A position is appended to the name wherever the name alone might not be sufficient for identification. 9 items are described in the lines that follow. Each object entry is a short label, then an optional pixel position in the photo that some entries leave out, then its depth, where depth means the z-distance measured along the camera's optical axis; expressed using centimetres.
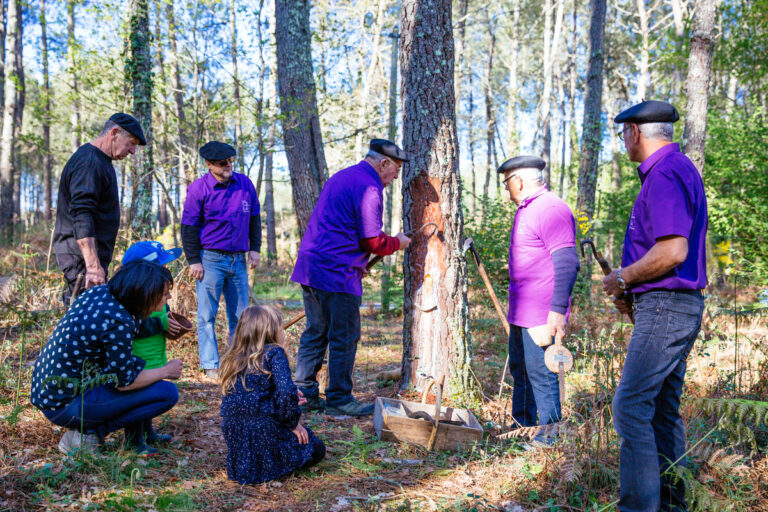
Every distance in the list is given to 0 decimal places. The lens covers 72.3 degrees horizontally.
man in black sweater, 390
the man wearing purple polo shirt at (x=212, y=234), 525
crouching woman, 301
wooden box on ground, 361
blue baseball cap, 362
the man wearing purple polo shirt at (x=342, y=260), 438
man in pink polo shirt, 348
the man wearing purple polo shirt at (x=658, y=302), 249
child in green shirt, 349
